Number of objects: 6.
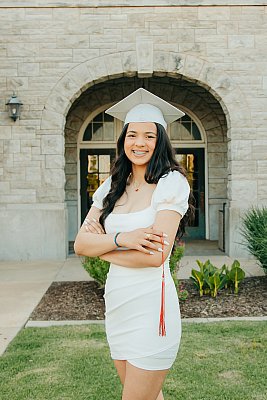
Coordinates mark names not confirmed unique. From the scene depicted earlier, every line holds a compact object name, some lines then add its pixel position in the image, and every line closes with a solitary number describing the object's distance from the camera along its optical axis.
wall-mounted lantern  9.94
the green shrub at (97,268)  6.38
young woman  2.24
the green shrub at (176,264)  6.21
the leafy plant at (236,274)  6.75
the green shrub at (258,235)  7.46
